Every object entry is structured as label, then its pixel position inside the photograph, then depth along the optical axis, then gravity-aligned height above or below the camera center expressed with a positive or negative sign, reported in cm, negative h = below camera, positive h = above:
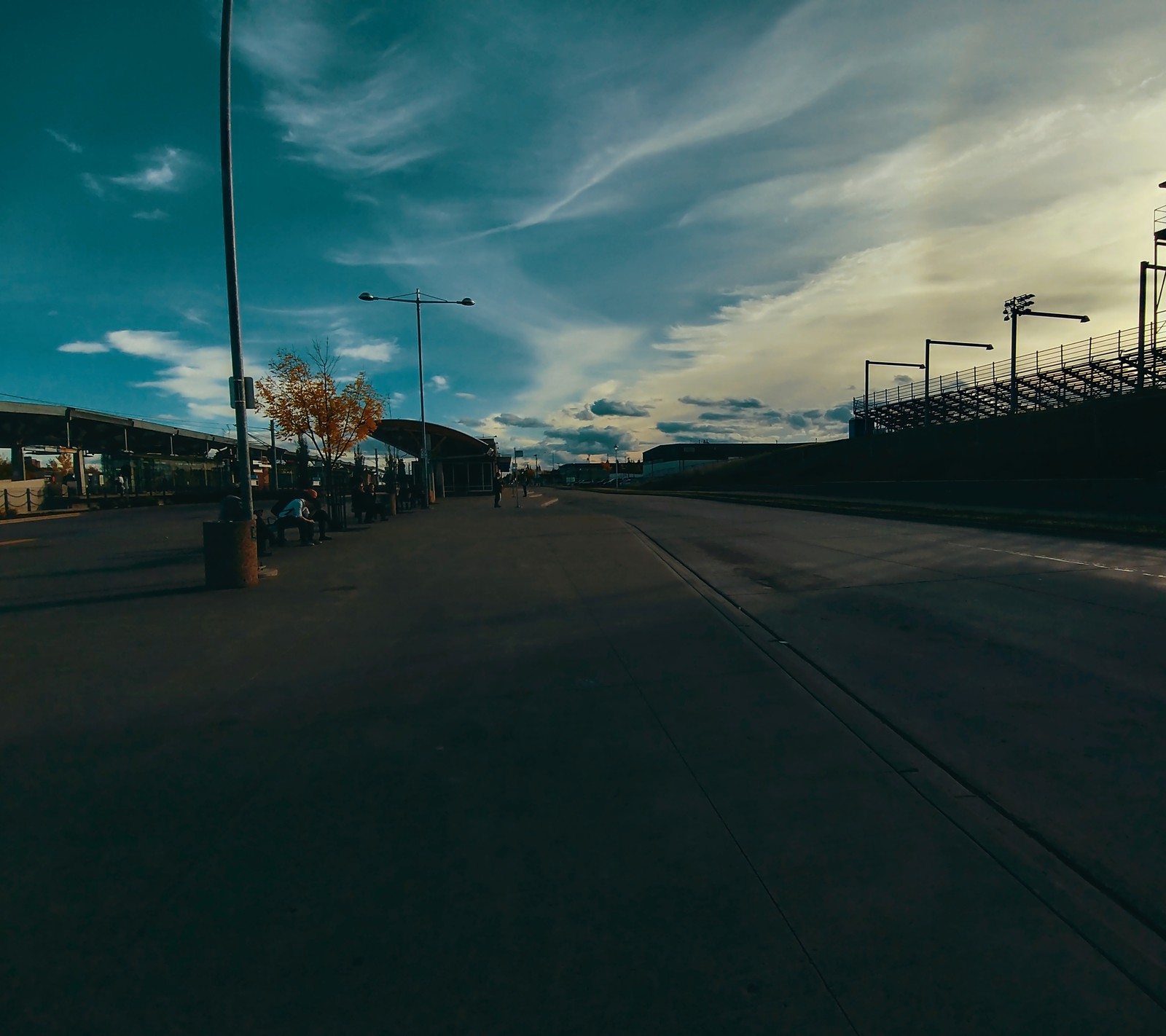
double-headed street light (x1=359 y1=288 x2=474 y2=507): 3222 +830
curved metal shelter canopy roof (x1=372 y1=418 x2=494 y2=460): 4291 +264
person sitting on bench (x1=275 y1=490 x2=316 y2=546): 1563 -91
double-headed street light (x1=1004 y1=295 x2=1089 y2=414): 3600 +857
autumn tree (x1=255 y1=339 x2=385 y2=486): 3164 +334
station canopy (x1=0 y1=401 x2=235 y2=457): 4247 +411
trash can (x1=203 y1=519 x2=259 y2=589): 1021 -108
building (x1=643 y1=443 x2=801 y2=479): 13625 +325
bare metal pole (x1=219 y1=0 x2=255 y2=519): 1069 +345
